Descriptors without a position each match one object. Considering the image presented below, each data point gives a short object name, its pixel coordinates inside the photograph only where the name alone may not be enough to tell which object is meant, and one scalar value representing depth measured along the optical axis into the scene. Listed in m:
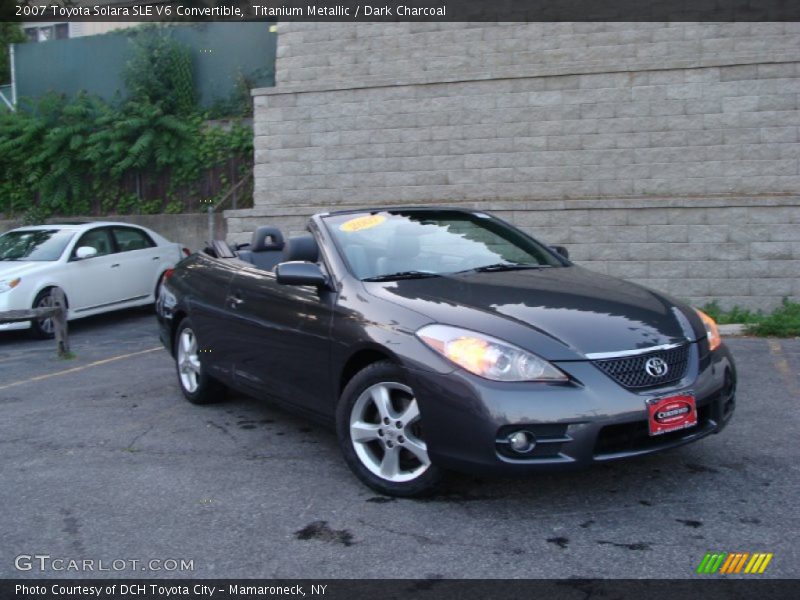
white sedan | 10.66
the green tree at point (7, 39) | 22.55
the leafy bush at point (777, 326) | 9.32
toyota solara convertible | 3.95
